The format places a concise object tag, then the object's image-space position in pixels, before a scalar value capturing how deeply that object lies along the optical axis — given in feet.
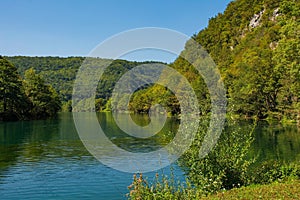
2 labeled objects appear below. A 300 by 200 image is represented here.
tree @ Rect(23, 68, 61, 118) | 244.42
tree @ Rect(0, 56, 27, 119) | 211.00
